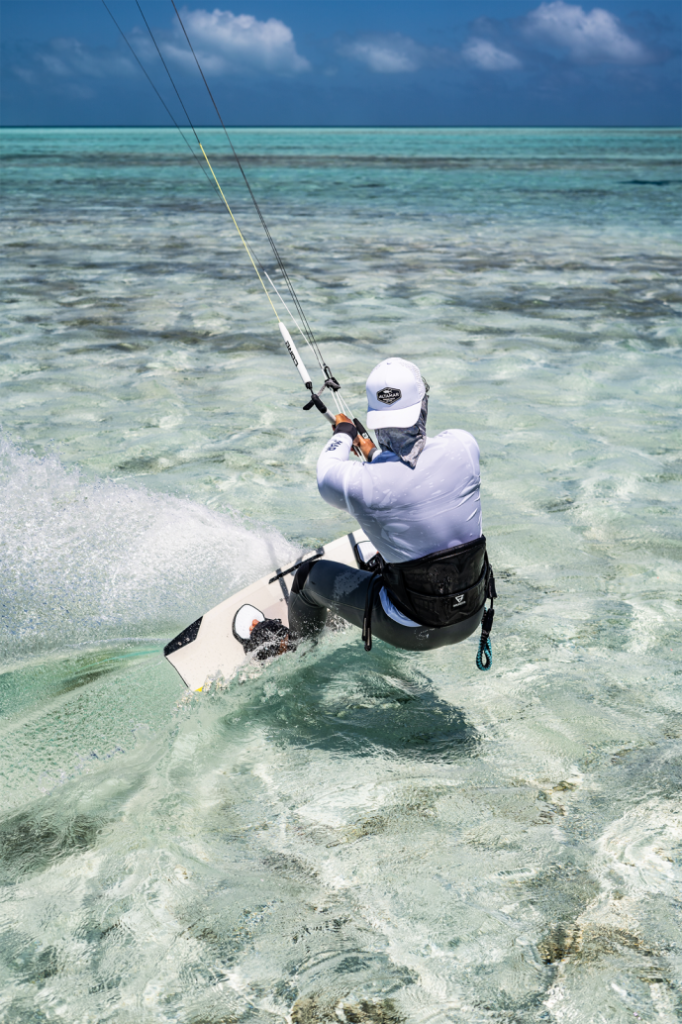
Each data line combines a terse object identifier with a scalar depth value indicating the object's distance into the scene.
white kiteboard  4.71
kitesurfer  3.65
